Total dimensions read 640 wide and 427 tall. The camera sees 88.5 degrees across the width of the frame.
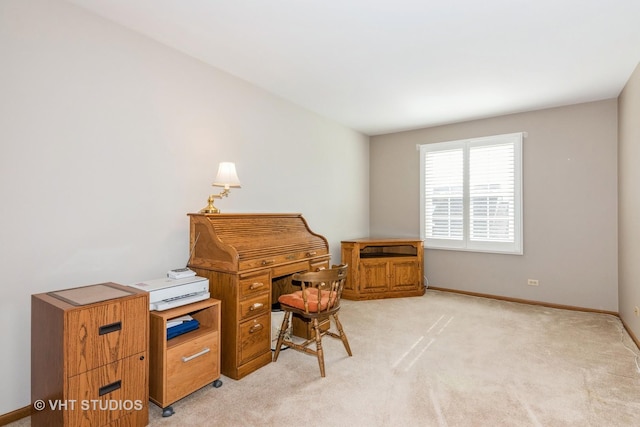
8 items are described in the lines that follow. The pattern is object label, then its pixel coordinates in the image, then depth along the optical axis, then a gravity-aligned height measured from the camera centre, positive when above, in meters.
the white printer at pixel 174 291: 2.18 -0.54
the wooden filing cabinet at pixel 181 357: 2.11 -0.97
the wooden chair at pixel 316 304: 2.59 -0.75
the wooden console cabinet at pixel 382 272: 4.84 -0.84
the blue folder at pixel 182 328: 2.27 -0.81
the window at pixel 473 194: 4.70 +0.34
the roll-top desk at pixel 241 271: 2.52 -0.47
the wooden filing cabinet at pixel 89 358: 1.67 -0.78
